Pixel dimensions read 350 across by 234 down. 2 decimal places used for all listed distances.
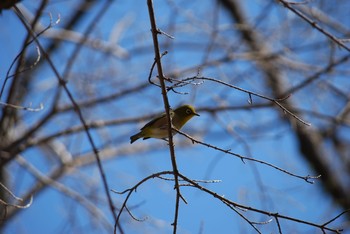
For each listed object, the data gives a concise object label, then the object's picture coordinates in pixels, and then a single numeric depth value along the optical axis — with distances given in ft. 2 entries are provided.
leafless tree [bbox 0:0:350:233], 16.24
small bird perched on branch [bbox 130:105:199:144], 23.82
